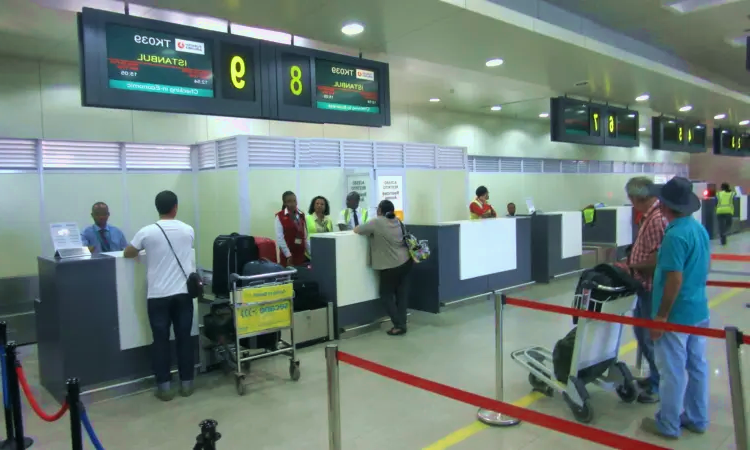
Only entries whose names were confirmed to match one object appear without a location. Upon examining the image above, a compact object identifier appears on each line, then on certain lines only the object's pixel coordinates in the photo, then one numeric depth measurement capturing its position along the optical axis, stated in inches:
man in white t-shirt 169.3
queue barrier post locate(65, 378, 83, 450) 95.7
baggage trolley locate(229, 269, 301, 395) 174.1
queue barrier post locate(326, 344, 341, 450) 99.7
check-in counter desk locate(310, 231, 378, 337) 229.9
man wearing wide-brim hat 125.9
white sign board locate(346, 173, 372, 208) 370.3
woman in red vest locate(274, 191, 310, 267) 267.3
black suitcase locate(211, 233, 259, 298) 223.3
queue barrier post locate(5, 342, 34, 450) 124.0
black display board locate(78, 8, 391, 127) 148.8
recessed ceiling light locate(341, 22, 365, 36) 201.6
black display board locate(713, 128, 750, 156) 527.2
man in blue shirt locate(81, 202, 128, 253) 249.6
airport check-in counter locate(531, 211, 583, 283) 349.1
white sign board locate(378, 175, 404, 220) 390.1
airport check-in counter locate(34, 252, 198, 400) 164.2
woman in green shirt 275.4
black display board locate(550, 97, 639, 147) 330.3
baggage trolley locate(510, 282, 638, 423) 142.5
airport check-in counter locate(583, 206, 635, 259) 416.5
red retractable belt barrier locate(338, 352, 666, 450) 66.3
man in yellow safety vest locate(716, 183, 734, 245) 541.6
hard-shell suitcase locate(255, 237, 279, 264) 285.4
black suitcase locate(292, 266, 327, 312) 223.3
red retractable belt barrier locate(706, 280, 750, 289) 164.8
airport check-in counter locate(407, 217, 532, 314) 265.6
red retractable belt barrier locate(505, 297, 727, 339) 110.7
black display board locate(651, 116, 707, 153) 411.5
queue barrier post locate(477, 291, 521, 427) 141.2
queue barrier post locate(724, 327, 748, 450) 96.0
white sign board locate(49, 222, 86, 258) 170.7
